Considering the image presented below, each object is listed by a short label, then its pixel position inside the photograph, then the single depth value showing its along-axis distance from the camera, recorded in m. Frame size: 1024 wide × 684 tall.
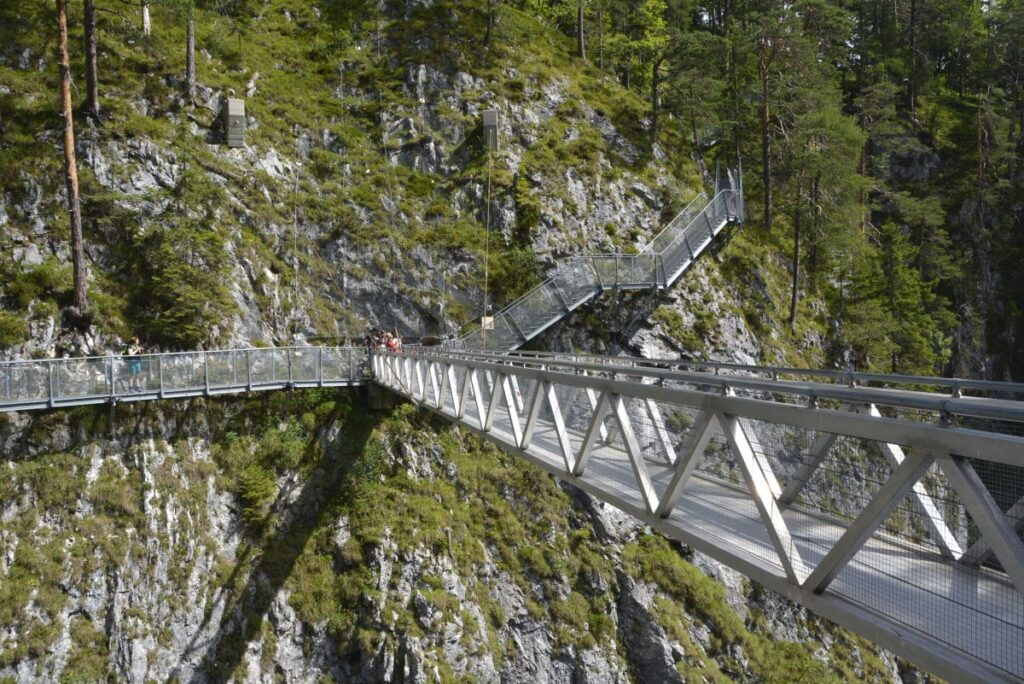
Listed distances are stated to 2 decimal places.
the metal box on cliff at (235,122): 22.08
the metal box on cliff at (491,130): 25.59
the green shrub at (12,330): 15.49
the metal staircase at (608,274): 20.72
